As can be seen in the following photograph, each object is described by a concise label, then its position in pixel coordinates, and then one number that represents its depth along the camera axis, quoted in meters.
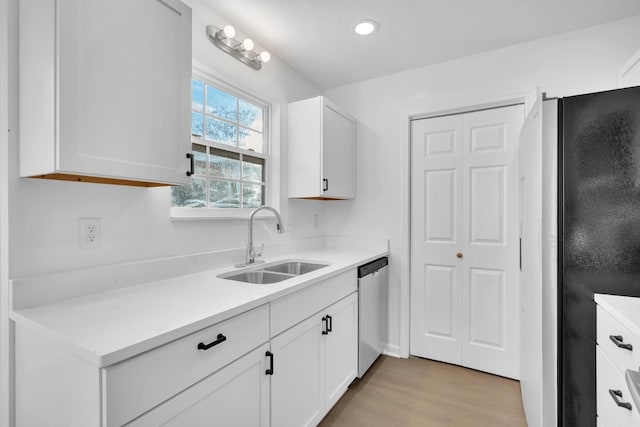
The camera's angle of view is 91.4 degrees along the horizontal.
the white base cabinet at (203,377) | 0.85
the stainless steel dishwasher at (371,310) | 2.27
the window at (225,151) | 1.94
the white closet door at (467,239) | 2.41
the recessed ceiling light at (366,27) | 2.08
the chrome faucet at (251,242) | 2.05
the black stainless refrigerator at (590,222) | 1.25
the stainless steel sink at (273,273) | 1.96
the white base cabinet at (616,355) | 1.00
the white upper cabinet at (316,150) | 2.49
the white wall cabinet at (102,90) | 1.03
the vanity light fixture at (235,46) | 1.93
